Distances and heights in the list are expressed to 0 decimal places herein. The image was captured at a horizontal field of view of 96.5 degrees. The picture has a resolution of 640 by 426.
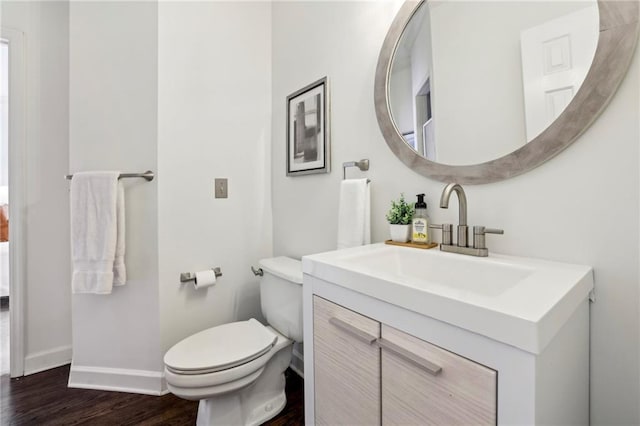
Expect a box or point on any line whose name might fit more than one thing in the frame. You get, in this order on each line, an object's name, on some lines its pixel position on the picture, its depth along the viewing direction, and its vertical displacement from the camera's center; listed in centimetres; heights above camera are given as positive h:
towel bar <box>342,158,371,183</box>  133 +23
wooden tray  106 -13
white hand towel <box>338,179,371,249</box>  125 -1
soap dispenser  107 -5
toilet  111 -61
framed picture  155 +47
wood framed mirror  74 +33
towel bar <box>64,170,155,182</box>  149 +19
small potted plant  113 -4
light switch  174 +15
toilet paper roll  160 -38
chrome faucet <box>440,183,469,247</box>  94 -2
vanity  50 -28
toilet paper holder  161 -37
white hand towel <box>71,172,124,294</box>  147 -9
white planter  113 -8
